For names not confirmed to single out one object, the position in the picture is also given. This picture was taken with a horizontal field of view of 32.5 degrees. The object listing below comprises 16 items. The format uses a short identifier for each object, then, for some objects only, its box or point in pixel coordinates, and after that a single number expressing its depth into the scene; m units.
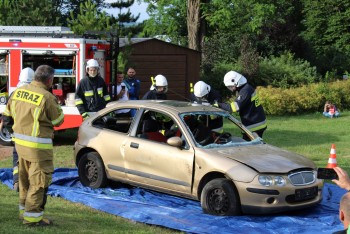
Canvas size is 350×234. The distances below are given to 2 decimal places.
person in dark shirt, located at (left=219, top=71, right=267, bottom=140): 9.66
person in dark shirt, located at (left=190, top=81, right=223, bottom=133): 10.32
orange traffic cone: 9.48
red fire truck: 13.38
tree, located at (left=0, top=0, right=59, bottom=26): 20.47
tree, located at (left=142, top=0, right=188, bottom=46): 38.28
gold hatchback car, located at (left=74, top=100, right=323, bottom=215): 7.16
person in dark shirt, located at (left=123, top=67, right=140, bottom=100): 14.23
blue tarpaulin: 6.79
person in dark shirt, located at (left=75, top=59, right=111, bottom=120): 11.04
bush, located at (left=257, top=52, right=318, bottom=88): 30.39
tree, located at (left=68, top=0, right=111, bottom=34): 16.19
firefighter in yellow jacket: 6.63
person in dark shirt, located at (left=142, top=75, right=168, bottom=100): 11.29
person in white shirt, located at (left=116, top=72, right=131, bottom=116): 13.88
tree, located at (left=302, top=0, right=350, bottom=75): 42.44
